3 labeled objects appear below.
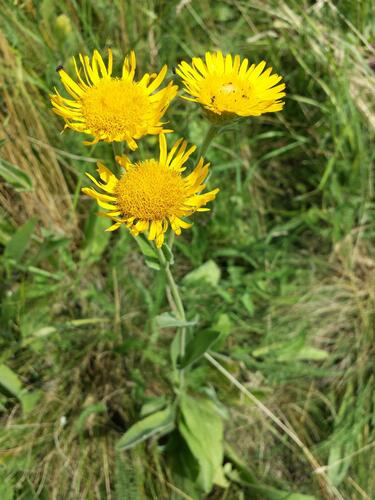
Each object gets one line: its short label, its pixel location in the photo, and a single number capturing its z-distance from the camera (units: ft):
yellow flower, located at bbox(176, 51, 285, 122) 0.51
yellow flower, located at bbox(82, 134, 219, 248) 0.49
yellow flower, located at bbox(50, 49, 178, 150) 0.50
